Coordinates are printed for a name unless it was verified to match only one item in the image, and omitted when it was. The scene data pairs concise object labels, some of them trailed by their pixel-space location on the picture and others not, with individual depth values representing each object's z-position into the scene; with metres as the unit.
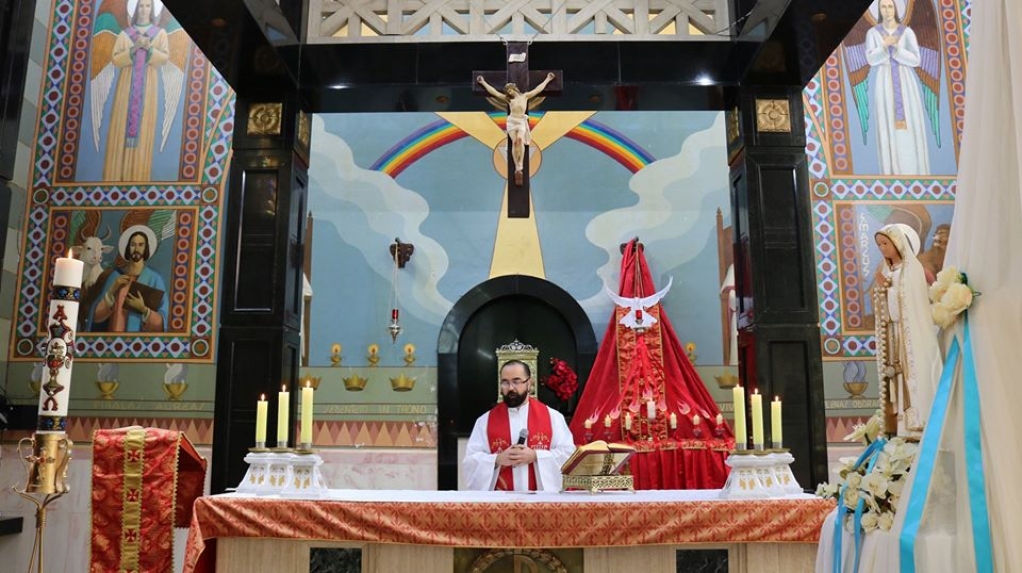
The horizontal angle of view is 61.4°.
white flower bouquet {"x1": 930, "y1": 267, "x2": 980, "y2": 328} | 2.12
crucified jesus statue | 6.43
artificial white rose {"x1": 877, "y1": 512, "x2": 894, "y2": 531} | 2.45
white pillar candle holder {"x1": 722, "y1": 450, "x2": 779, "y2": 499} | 4.52
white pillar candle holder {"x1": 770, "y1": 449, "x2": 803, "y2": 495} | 4.56
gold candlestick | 2.57
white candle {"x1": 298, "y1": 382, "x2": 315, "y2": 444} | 4.64
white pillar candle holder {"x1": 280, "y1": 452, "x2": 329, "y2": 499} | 4.61
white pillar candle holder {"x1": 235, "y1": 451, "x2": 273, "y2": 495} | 4.60
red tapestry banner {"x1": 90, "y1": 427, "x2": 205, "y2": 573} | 4.31
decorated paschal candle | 2.62
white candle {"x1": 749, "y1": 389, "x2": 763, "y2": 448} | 4.68
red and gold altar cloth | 4.13
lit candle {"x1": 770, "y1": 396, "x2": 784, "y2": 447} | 4.70
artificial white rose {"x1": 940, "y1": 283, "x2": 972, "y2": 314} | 2.12
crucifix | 6.35
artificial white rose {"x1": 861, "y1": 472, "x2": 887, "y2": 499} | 2.53
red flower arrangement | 8.77
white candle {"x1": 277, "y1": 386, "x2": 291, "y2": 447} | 4.68
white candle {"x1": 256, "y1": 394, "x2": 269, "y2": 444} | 4.74
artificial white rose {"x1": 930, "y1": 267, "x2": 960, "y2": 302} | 2.19
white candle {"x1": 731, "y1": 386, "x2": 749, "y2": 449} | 4.77
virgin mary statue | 2.98
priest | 5.88
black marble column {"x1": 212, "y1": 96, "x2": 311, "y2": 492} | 6.77
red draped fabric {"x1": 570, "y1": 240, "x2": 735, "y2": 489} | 7.83
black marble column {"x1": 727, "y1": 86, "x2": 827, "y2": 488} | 6.57
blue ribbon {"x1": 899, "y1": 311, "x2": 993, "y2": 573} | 1.99
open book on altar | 4.68
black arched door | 8.93
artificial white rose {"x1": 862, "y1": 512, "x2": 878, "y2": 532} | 2.54
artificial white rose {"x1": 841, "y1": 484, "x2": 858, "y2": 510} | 2.66
